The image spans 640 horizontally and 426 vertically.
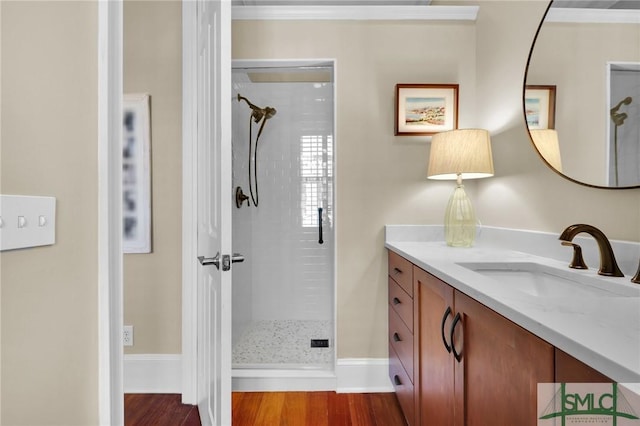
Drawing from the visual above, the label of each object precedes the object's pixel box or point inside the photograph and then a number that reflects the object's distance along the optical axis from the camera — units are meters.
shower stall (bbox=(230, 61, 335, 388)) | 2.98
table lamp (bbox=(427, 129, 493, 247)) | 1.78
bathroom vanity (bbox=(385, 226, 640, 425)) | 0.57
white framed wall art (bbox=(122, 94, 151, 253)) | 1.98
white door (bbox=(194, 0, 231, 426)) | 1.25
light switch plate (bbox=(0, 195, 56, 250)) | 0.56
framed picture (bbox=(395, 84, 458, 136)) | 2.08
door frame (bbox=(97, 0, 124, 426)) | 0.78
